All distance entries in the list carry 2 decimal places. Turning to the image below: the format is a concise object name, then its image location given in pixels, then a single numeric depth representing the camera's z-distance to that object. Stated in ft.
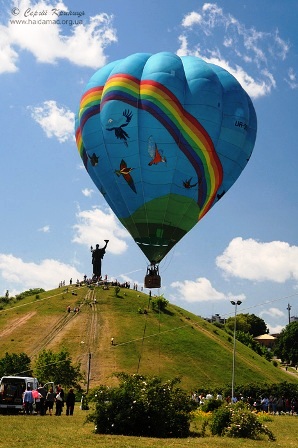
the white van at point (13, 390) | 97.19
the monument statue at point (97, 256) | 299.99
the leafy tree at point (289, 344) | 416.67
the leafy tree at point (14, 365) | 202.33
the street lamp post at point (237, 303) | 180.63
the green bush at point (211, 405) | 114.32
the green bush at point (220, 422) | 72.47
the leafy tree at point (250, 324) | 541.75
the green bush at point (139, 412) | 69.15
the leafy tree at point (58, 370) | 207.15
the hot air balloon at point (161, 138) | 118.21
